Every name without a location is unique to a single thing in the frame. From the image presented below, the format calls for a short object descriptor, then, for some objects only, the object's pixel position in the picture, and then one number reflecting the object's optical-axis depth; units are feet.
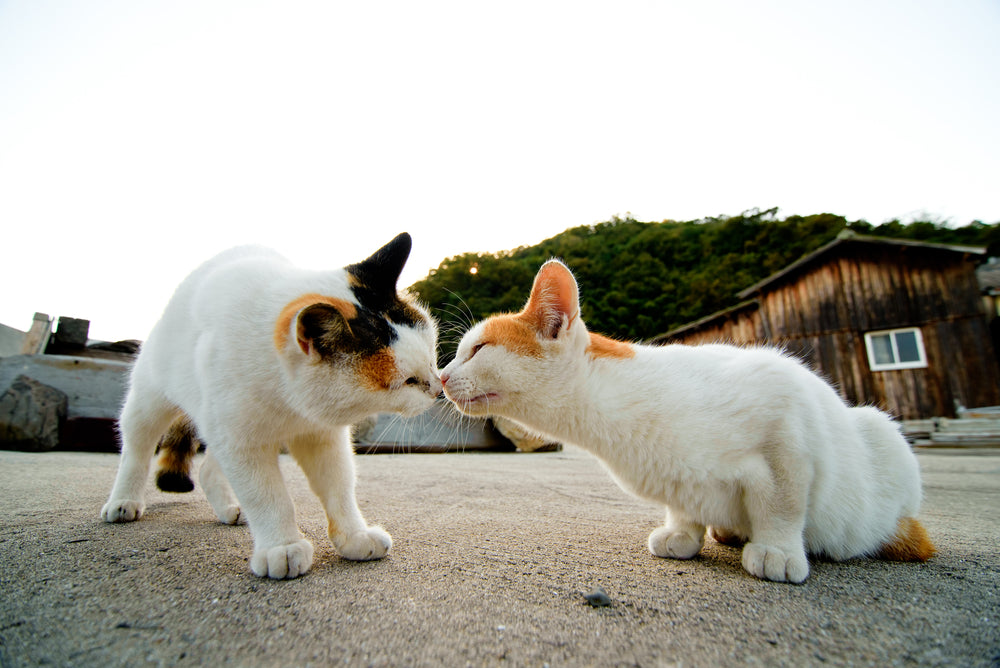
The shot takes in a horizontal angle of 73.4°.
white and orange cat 1.65
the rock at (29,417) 4.42
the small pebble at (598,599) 1.37
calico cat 1.60
